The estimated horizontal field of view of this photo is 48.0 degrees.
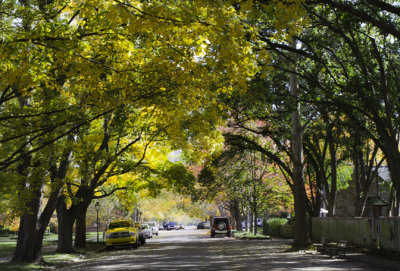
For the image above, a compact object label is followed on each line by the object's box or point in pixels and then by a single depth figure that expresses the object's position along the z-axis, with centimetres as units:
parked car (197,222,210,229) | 9106
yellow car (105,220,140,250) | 2777
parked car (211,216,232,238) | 4138
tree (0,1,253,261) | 867
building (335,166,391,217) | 4834
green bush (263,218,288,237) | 3857
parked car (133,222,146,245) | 3271
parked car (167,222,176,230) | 10206
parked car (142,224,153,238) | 4678
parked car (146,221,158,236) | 5925
